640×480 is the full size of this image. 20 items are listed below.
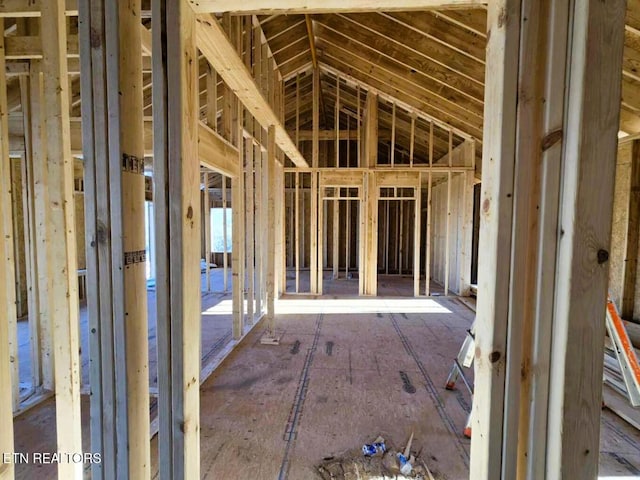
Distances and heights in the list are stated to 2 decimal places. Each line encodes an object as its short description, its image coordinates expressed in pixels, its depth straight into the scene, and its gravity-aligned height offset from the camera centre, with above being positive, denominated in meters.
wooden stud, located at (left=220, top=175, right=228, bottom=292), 7.82 -0.63
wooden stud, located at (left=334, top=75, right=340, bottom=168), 7.28 +2.51
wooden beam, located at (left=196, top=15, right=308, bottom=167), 1.95 +1.21
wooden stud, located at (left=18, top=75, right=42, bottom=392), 2.98 -0.22
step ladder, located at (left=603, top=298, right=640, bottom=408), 2.48 -0.99
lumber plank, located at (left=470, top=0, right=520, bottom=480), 0.96 +0.01
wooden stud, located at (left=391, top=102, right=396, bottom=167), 7.09 +2.28
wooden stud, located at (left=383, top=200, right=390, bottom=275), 11.05 -0.46
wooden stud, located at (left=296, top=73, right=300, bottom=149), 6.74 +2.82
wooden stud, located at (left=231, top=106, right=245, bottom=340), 4.21 -0.16
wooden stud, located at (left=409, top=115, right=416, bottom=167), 7.03 +1.96
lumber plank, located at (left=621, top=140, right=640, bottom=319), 4.40 -0.14
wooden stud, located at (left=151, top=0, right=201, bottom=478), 1.09 +0.02
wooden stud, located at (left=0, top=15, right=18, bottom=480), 1.12 -0.55
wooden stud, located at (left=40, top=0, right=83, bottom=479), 1.46 -0.09
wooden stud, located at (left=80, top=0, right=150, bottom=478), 1.06 +0.01
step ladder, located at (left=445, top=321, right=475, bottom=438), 2.42 -1.16
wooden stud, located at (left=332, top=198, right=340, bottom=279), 8.79 -0.73
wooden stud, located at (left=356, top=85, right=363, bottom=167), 7.26 +2.03
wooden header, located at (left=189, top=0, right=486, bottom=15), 1.17 +0.82
